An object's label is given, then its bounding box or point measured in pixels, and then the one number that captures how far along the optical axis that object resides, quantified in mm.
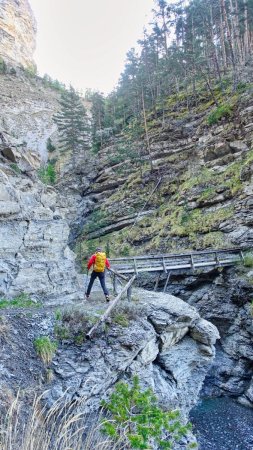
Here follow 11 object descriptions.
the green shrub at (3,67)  51747
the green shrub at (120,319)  9625
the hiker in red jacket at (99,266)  10867
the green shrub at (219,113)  26675
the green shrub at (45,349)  7594
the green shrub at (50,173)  35712
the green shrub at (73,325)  8508
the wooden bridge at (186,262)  16328
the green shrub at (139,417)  4199
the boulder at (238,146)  23766
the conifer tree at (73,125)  38156
